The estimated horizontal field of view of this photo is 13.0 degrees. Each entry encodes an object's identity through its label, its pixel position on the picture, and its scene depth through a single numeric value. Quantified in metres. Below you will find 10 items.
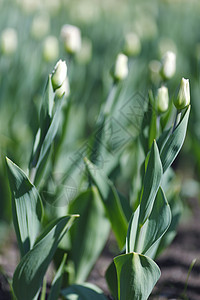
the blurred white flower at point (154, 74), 1.52
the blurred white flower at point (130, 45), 1.54
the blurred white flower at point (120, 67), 1.35
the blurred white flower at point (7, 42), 1.58
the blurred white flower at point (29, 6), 2.45
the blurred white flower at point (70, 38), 1.40
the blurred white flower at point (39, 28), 1.88
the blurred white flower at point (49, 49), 1.60
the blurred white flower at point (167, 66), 1.27
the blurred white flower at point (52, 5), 3.94
